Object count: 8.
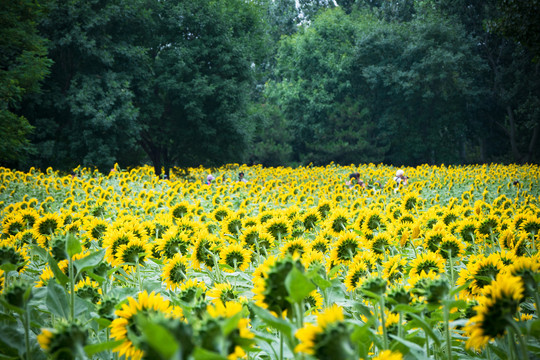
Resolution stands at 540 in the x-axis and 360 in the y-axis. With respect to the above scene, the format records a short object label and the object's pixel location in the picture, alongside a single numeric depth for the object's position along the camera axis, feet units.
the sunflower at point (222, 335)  12.45
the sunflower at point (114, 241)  23.05
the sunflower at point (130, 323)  17.93
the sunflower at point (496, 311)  17.16
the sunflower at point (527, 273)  19.77
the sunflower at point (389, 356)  16.23
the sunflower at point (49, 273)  21.98
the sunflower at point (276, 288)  17.64
